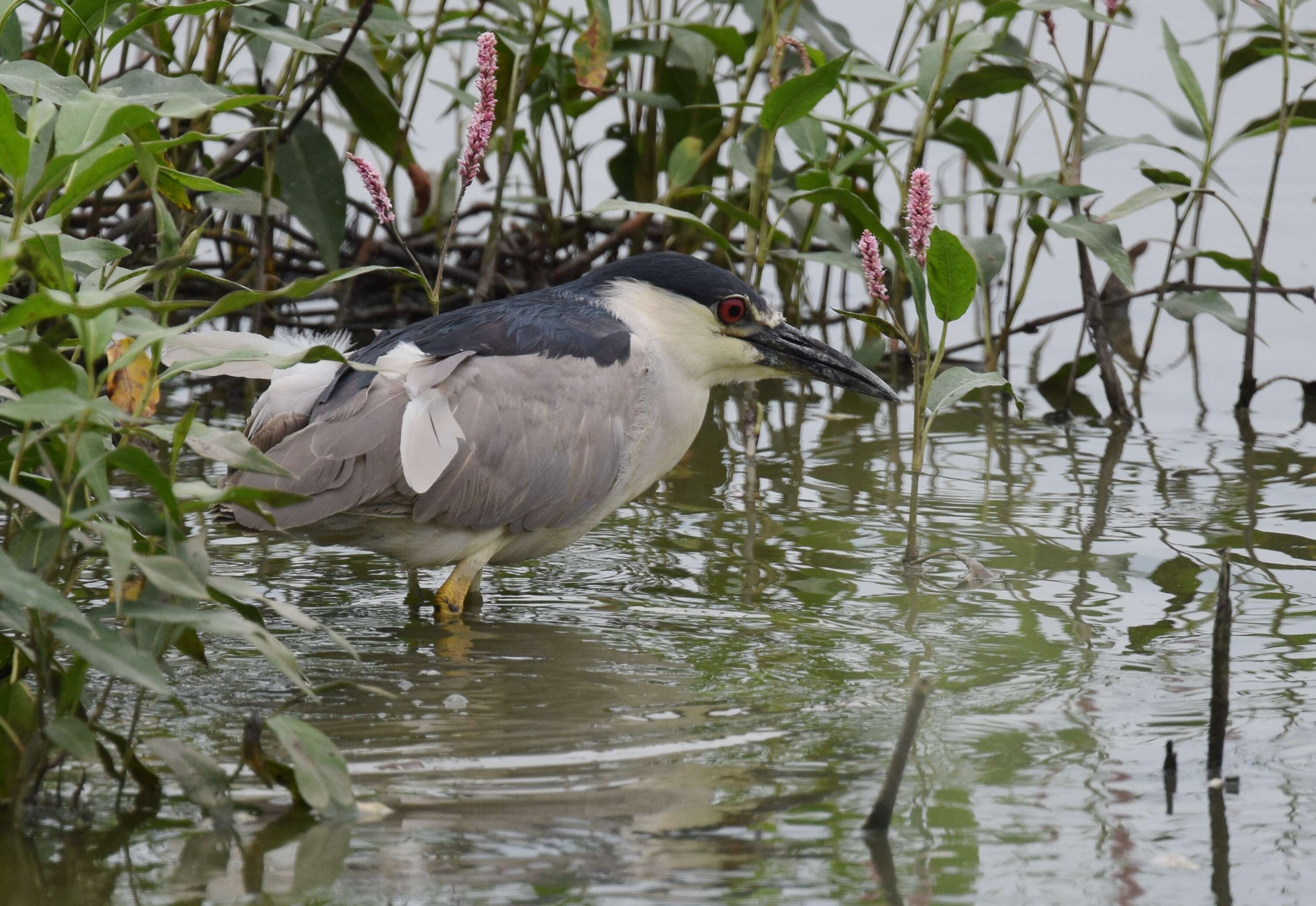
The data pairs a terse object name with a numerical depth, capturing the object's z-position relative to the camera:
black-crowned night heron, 8.05
